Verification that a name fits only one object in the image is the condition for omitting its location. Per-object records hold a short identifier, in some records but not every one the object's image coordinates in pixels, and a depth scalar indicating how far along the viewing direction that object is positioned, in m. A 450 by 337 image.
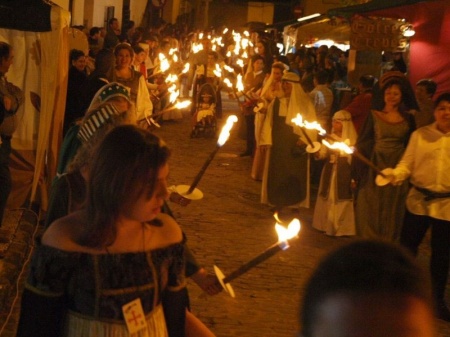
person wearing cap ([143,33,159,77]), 16.71
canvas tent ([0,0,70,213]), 8.05
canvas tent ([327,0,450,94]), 10.88
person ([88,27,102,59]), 15.46
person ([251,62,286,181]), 11.69
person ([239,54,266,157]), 14.67
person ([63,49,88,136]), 9.21
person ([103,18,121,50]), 16.48
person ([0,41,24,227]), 7.06
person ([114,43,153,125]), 9.25
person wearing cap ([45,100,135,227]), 3.41
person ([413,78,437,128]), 8.85
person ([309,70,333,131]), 11.80
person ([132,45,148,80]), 13.25
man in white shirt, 6.68
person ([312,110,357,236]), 9.48
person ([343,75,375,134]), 10.10
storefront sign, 12.00
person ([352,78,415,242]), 7.88
